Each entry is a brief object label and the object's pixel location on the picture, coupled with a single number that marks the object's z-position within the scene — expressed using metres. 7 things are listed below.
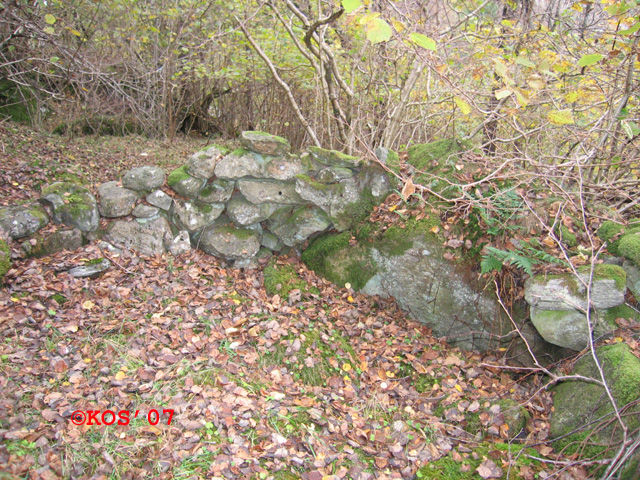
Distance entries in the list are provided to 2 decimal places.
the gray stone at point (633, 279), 3.23
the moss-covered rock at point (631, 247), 3.24
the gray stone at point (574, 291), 3.08
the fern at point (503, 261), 3.19
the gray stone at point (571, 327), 3.12
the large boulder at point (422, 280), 3.68
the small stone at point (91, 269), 3.65
